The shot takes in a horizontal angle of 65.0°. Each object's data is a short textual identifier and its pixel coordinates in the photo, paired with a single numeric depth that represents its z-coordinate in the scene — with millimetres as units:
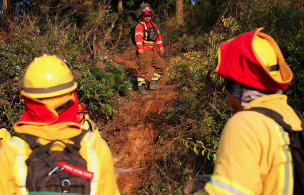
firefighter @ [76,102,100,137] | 3363
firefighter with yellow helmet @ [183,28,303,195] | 1125
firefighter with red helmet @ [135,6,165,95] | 6027
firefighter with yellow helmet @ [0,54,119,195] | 1354
